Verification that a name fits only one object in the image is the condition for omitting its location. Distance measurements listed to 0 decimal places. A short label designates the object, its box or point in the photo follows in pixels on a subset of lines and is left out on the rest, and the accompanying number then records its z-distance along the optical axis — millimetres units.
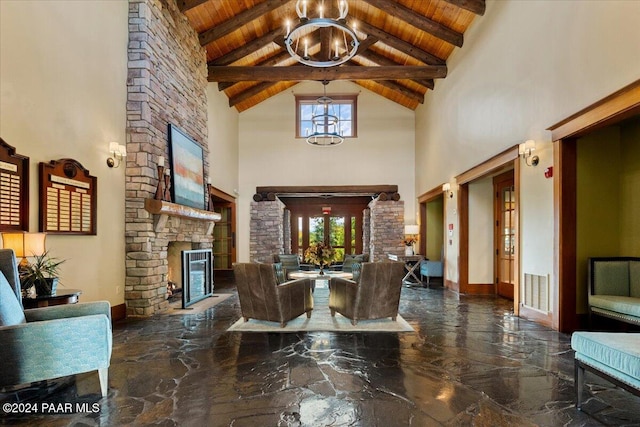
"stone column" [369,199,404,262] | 10492
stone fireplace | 4930
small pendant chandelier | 8273
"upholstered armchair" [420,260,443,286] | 8172
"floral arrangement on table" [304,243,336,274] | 6129
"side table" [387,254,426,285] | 8234
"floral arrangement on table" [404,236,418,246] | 9133
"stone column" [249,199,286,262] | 10562
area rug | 4180
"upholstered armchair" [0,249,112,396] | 2270
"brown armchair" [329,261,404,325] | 4234
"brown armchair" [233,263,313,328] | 4195
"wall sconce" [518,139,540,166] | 4473
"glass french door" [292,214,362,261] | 13219
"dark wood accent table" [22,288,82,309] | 2941
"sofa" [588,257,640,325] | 3887
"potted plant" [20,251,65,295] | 3027
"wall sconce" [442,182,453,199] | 7582
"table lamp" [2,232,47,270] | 2877
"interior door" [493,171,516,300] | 6371
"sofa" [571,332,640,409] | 1991
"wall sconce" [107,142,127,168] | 4574
